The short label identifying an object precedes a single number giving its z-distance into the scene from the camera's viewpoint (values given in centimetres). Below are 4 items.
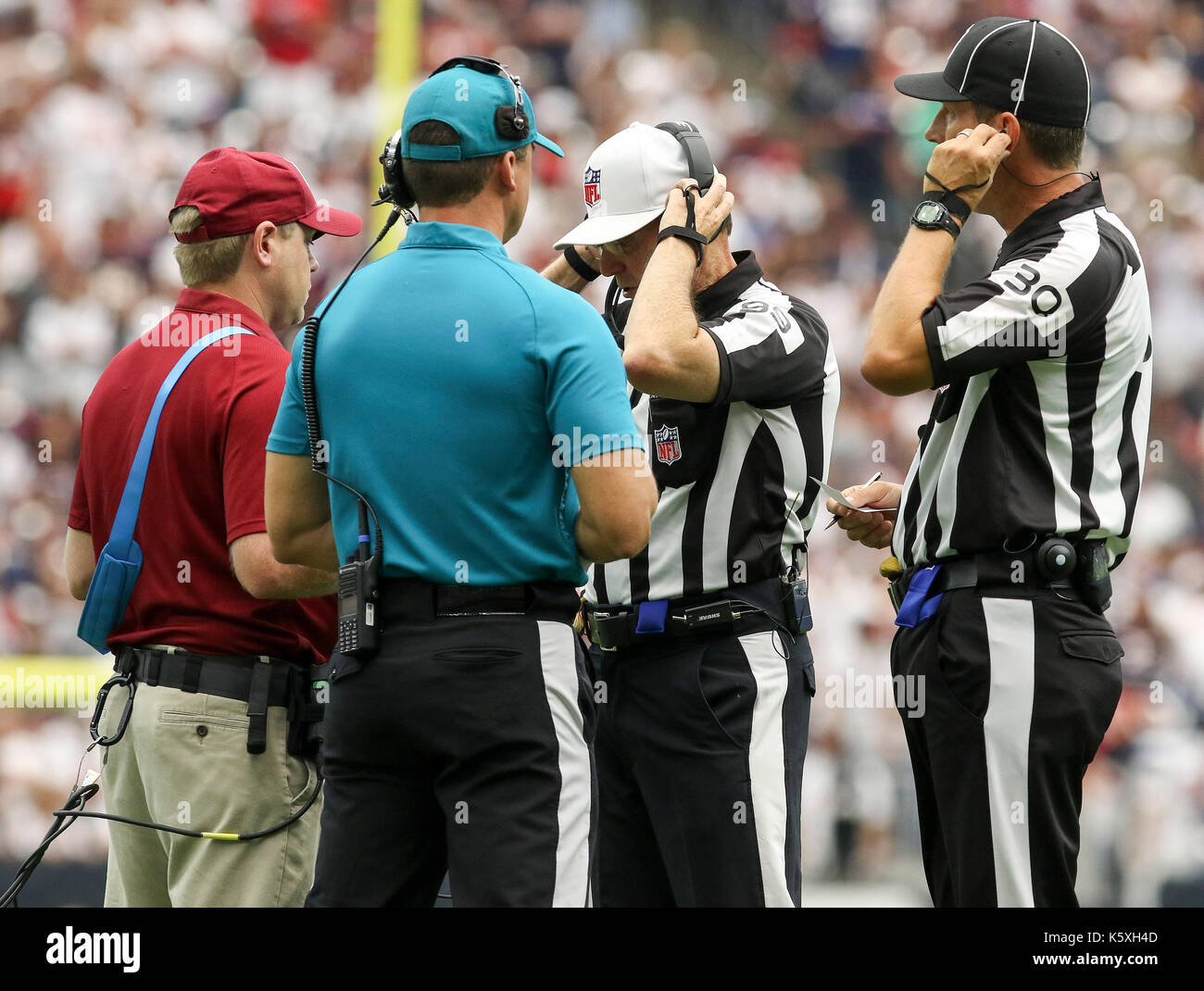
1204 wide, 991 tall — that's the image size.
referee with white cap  584
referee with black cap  532
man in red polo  565
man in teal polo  456
